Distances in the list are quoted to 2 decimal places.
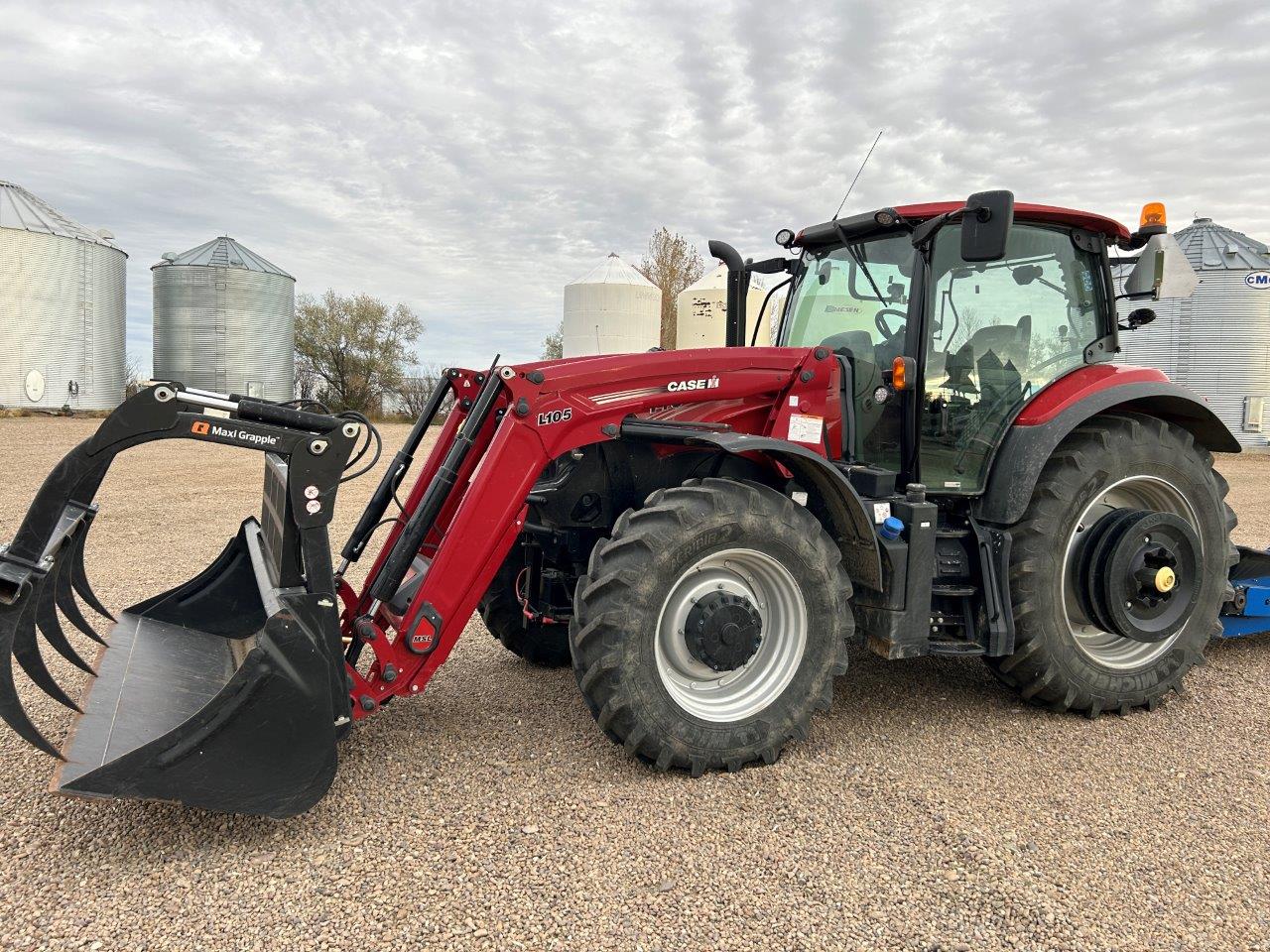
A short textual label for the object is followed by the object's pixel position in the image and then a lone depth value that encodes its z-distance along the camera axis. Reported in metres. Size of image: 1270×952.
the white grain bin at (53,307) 22.33
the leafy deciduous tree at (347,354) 33.66
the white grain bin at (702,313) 21.78
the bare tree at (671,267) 35.03
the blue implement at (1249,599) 4.66
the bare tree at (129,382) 26.78
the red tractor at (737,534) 2.71
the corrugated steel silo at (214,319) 26.14
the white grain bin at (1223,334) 19.55
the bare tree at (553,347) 36.00
